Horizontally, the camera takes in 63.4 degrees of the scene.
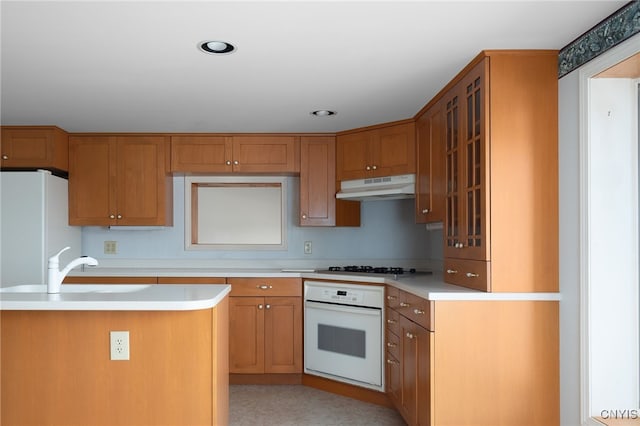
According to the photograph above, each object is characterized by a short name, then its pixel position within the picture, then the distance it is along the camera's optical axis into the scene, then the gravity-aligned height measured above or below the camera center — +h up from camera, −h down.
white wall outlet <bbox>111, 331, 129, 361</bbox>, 2.28 -0.55
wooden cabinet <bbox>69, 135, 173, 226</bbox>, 4.39 +0.32
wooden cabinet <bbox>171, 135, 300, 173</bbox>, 4.40 +0.55
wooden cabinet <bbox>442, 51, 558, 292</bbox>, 2.51 +0.22
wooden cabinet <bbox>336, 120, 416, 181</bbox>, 3.86 +0.51
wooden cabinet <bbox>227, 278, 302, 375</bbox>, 4.15 -0.89
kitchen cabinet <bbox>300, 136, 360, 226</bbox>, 4.38 +0.29
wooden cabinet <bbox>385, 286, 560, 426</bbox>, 2.49 -0.71
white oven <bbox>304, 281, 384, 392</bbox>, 3.62 -0.85
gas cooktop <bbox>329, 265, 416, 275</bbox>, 3.99 -0.42
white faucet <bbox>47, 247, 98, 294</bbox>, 2.45 -0.27
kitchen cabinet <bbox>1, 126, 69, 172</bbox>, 4.10 +0.56
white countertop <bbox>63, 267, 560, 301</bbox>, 2.52 -0.43
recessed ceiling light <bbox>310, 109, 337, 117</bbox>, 3.66 +0.75
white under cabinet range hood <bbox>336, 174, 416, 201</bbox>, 3.80 +0.22
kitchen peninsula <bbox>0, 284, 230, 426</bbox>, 2.28 -0.66
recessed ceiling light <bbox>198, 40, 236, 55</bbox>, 2.38 +0.80
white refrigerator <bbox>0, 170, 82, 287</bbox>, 3.90 -0.08
